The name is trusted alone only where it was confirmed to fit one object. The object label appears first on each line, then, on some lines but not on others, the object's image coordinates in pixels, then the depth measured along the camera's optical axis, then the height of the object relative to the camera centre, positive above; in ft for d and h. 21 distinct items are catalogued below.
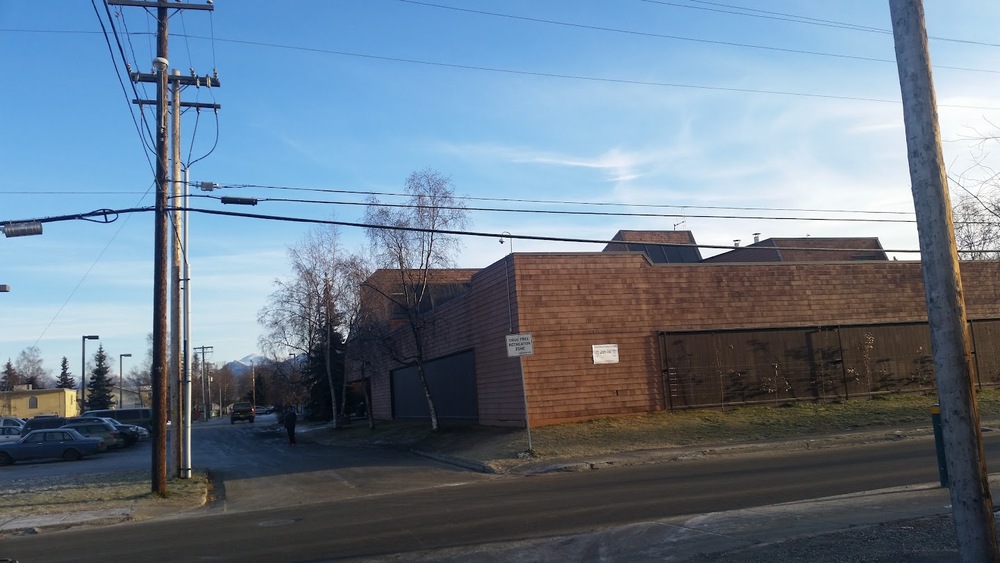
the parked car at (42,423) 142.51 -2.97
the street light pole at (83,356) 192.13 +11.93
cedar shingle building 85.35 +3.23
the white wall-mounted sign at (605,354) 86.22 +1.45
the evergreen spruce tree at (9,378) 310.49 +13.77
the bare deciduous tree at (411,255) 94.53 +15.13
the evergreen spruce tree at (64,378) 361.51 +12.49
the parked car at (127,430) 140.87 -5.39
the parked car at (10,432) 136.15 -3.99
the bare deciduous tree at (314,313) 133.18 +13.32
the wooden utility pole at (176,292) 69.26 +9.39
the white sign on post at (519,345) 71.36 +2.49
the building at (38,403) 274.16 +1.63
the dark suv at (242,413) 251.39 -6.29
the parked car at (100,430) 128.06 -4.42
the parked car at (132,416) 176.96 -3.36
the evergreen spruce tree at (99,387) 306.96 +6.53
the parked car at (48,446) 110.42 -5.57
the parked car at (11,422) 159.55 -2.63
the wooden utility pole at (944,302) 21.63 +1.14
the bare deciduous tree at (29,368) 497.13 +26.41
